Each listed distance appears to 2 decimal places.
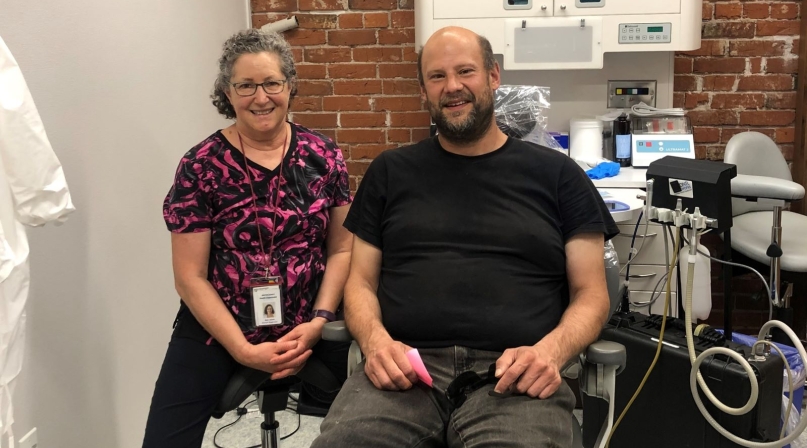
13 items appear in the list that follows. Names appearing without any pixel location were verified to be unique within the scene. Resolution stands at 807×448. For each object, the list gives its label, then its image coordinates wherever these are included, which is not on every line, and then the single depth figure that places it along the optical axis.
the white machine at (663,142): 2.69
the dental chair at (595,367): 1.37
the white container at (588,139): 2.74
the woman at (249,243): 1.61
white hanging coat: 1.25
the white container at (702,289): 2.30
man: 1.38
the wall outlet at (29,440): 1.59
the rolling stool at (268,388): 1.59
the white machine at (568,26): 2.60
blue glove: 2.50
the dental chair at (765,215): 2.15
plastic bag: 2.45
